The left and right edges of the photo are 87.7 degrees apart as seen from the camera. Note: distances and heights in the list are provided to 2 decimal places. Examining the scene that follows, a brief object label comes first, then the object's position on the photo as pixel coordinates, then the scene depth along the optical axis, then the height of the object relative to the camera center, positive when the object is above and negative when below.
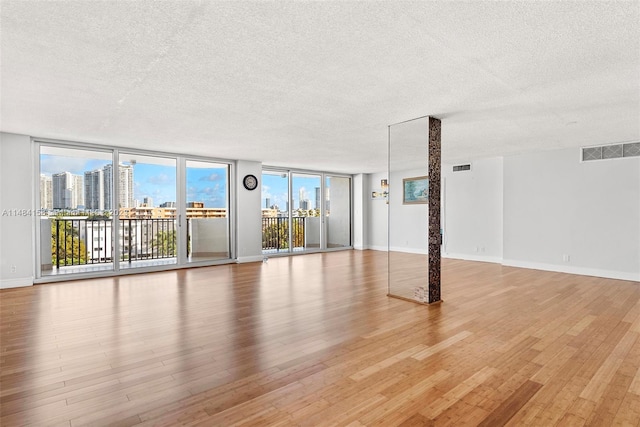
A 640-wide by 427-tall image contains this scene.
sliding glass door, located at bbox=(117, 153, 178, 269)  6.76 +0.03
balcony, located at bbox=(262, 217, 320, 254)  9.55 -0.67
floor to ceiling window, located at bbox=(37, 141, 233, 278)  6.09 +0.04
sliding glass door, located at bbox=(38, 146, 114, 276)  5.98 +0.05
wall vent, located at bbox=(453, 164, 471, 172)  8.42 +1.06
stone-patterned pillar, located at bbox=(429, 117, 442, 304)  4.34 +0.02
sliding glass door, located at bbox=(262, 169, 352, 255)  9.49 -0.02
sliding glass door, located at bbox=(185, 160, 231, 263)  7.64 +0.01
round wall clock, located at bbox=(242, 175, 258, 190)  8.20 +0.72
